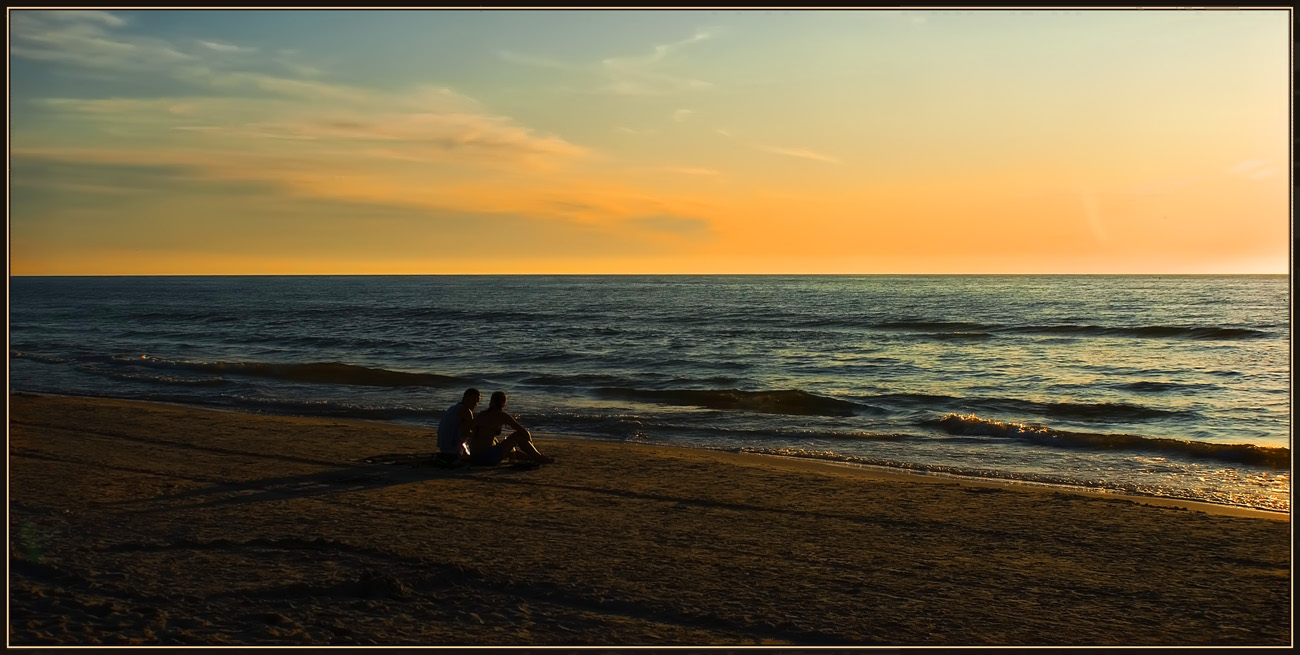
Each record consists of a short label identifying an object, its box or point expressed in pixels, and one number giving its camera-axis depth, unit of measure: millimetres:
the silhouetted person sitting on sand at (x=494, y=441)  11062
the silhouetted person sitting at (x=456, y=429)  10930
